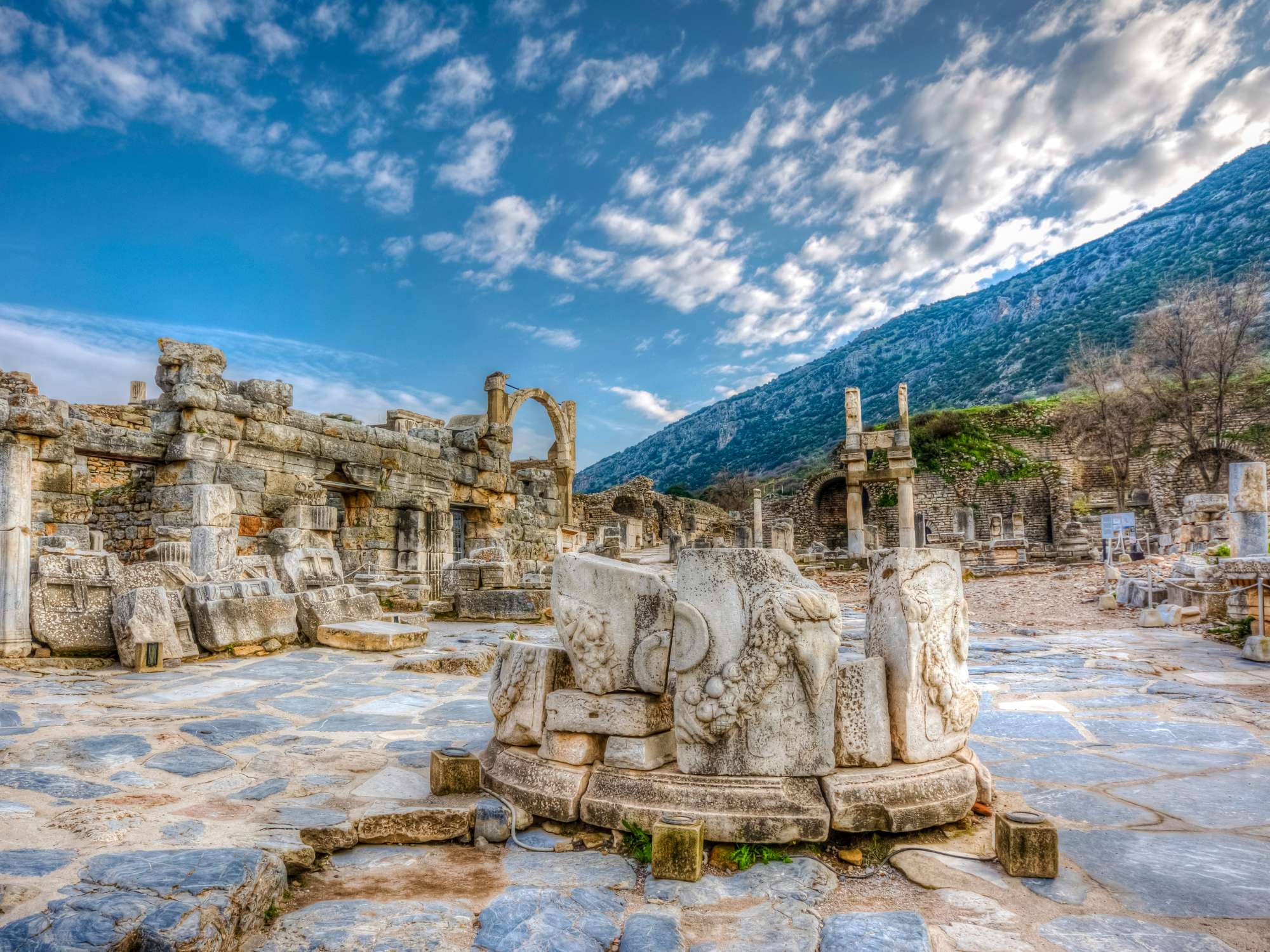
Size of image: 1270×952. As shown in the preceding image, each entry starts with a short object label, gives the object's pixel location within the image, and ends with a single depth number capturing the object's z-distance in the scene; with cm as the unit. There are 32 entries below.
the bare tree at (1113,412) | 3110
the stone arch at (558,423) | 2303
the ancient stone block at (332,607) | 723
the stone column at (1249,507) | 892
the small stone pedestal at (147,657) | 552
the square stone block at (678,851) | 235
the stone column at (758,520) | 2653
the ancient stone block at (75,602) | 564
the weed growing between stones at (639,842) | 254
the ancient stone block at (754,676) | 267
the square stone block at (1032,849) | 235
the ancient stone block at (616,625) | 286
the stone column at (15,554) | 544
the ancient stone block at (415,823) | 266
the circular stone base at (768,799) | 255
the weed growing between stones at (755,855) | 247
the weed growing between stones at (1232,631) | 741
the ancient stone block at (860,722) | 277
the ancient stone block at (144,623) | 564
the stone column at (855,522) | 2400
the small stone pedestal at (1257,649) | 631
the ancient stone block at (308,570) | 767
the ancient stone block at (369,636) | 694
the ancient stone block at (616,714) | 283
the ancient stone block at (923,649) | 284
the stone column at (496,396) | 2139
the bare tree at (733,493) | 4449
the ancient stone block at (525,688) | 310
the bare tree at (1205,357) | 2656
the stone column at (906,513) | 2264
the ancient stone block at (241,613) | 628
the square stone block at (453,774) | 298
